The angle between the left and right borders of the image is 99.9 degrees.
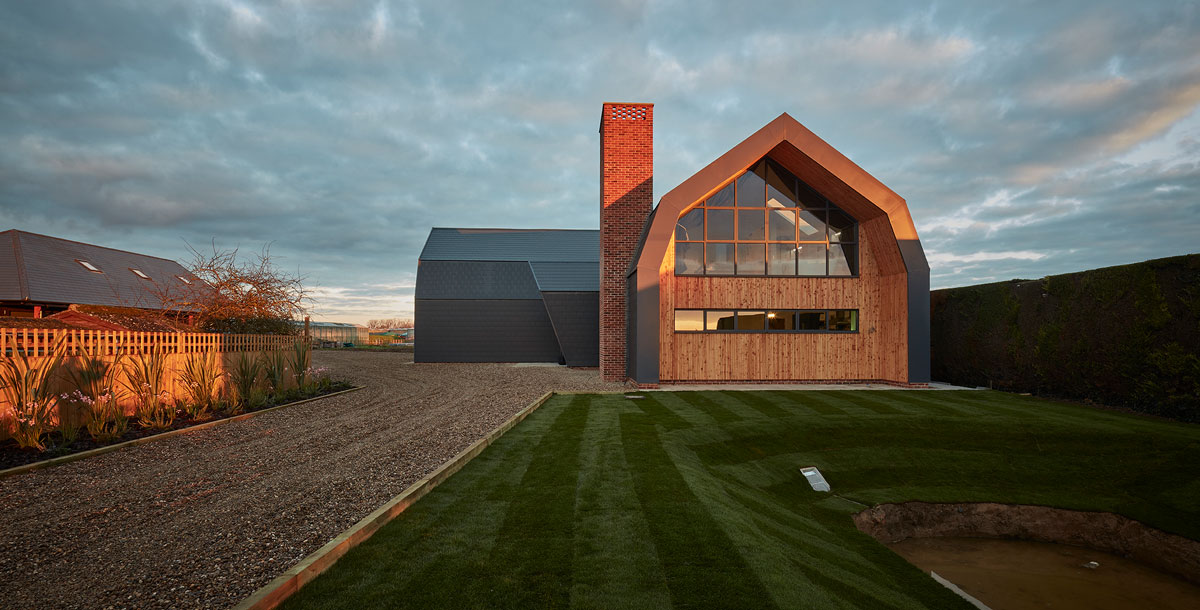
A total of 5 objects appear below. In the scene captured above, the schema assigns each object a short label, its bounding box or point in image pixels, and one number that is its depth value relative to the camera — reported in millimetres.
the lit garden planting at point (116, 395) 6512
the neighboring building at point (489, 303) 24953
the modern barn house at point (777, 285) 12953
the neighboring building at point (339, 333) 39688
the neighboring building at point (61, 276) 20500
